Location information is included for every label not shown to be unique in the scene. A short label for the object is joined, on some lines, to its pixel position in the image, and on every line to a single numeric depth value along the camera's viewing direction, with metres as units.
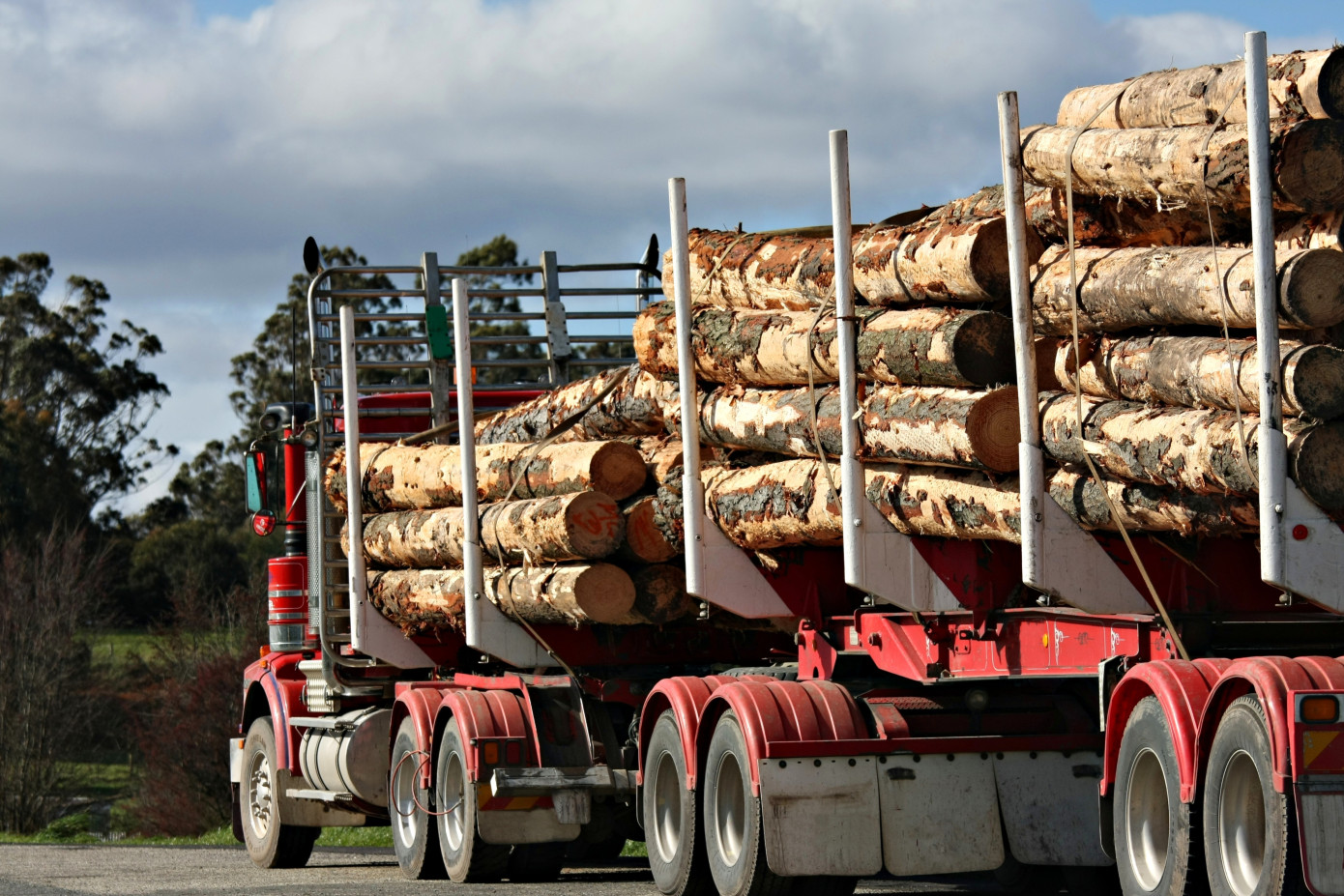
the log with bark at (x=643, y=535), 23.11
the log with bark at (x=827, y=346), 16.64
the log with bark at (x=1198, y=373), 13.08
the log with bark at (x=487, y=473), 23.20
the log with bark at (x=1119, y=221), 14.53
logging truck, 14.36
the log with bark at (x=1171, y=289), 13.20
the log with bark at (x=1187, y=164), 13.40
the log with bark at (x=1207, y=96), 13.59
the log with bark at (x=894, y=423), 16.34
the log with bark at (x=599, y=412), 23.47
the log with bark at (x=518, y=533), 22.94
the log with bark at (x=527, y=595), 23.08
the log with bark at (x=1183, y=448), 13.10
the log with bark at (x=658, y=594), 23.50
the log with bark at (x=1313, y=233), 13.44
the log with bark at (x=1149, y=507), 14.13
